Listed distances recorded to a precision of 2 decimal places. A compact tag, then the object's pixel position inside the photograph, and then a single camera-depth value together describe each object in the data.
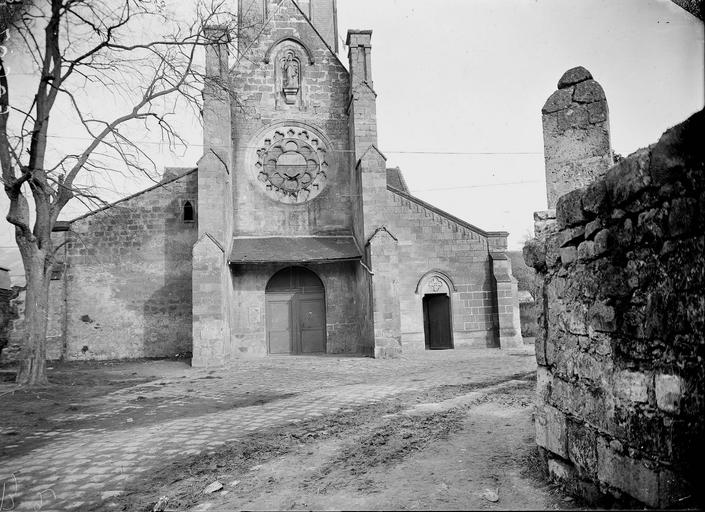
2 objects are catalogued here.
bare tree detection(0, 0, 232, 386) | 11.95
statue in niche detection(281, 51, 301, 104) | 20.39
